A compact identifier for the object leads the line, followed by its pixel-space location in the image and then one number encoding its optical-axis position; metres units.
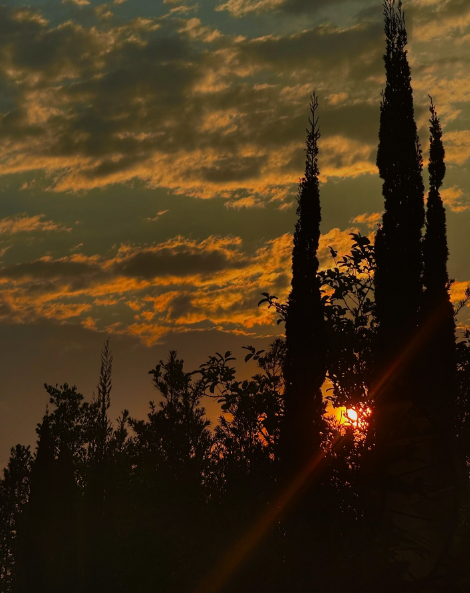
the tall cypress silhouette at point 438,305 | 18.05
